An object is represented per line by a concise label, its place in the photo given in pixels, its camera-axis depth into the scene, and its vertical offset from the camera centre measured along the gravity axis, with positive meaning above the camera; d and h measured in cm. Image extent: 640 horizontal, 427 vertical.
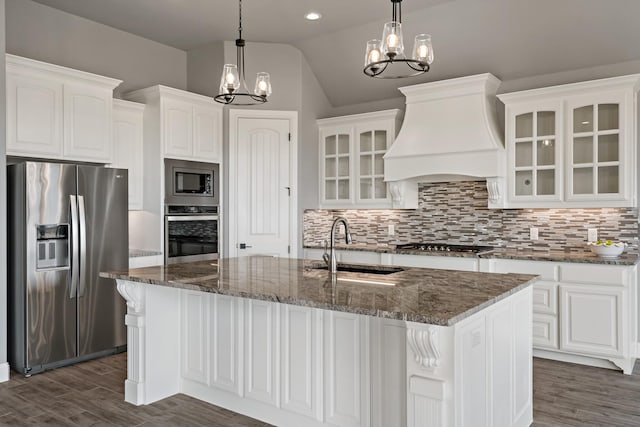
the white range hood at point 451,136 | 468 +72
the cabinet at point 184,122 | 494 +92
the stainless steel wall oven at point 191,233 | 498 -24
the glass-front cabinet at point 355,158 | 554 +60
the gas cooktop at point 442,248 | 482 -39
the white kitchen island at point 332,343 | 206 -73
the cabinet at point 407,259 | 466 -51
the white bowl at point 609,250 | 405 -34
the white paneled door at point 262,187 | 552 +25
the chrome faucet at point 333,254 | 304 -27
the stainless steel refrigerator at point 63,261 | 387 -41
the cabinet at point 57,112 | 392 +83
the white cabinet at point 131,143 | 481 +67
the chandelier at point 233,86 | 324 +83
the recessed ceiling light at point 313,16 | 476 +188
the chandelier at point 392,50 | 260 +86
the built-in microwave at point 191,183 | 498 +29
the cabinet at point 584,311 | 394 -84
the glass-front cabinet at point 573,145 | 416 +57
